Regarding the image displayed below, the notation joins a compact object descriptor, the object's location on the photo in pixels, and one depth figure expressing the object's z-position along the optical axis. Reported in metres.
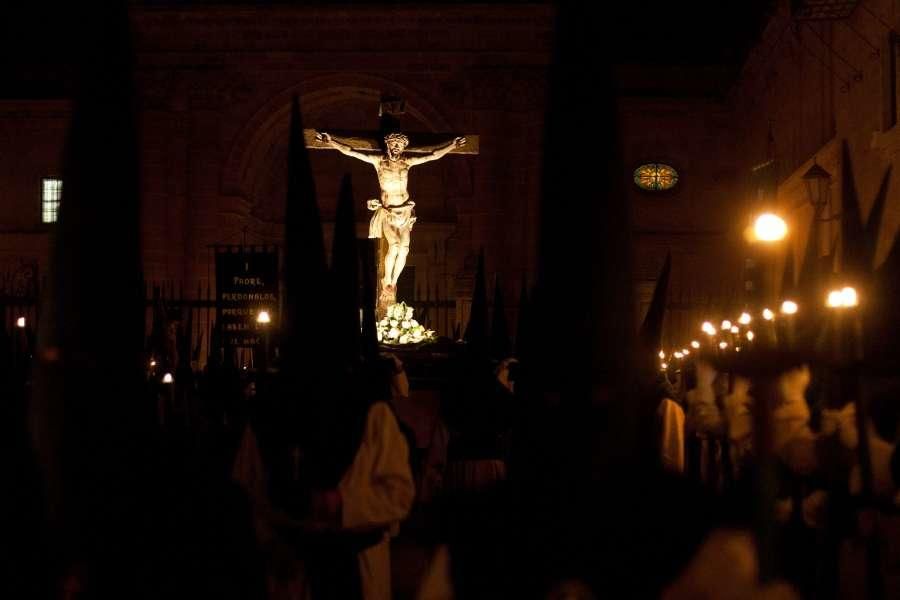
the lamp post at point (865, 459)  5.24
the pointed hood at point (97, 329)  4.70
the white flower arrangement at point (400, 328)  16.95
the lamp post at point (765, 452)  4.43
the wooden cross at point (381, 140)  17.58
